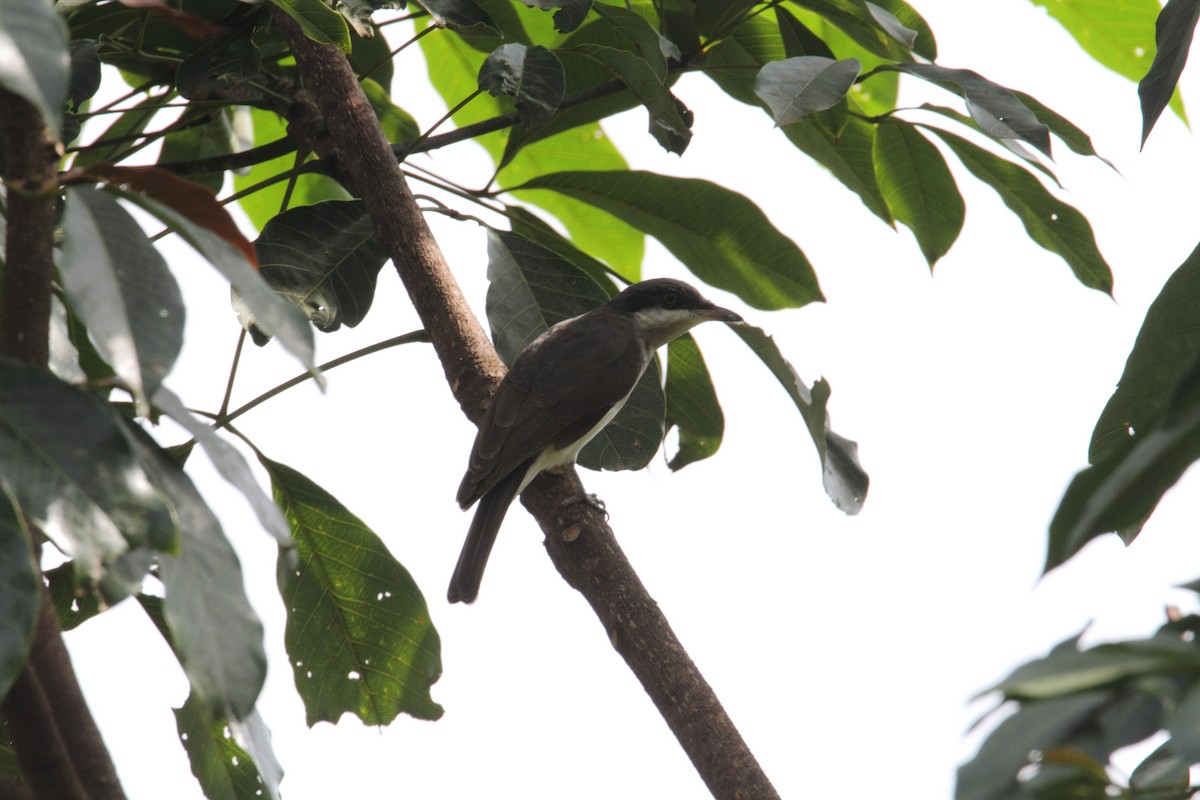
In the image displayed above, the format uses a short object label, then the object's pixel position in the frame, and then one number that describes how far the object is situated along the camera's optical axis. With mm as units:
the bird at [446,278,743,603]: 8133
